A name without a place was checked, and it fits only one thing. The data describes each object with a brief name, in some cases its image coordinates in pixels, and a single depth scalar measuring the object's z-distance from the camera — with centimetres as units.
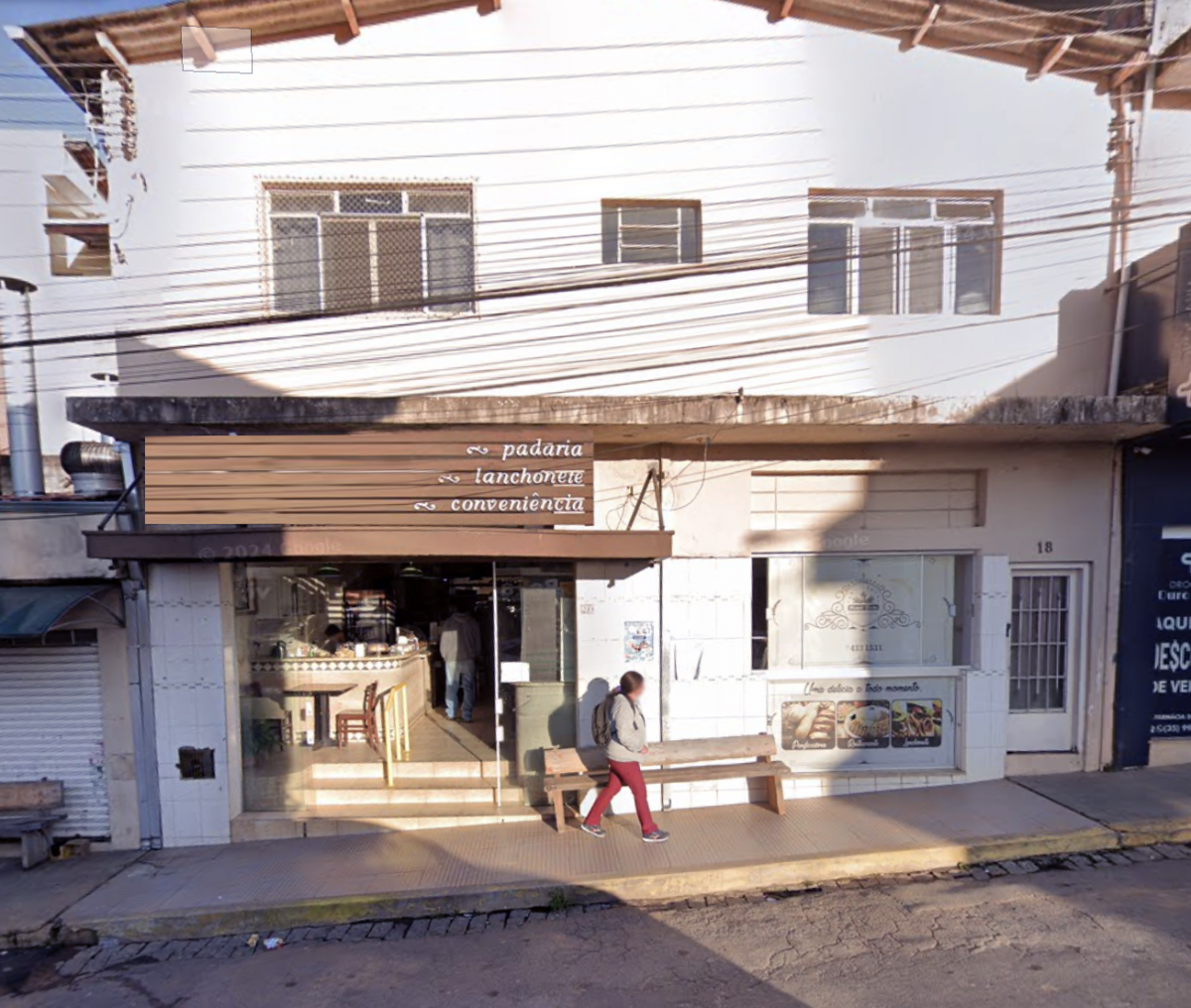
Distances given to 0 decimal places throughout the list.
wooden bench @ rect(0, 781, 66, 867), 542
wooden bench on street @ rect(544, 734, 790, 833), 563
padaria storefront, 599
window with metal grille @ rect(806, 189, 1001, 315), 635
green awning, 512
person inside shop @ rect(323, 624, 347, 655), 735
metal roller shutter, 570
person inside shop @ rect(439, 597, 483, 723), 756
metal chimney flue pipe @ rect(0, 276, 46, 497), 685
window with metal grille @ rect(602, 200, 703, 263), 616
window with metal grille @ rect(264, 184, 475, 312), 606
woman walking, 529
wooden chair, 704
